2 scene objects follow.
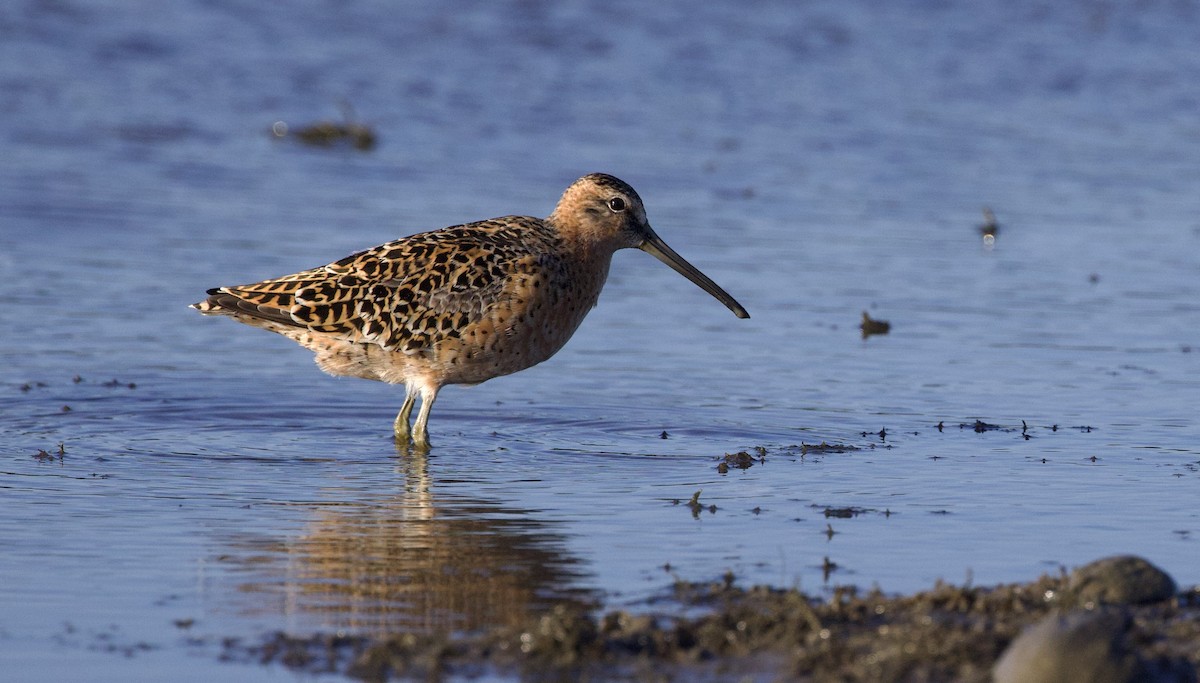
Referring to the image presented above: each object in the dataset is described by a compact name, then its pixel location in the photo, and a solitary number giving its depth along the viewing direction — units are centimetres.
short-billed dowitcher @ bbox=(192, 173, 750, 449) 1672
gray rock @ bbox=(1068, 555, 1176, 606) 1088
